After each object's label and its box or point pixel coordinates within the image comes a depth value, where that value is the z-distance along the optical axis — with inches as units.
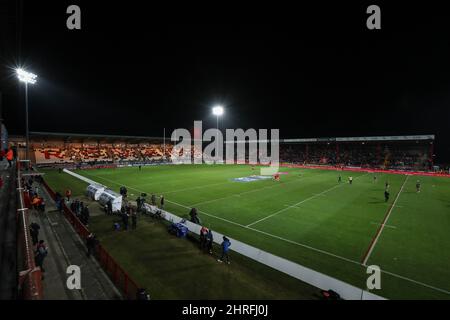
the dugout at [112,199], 747.4
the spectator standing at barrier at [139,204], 761.0
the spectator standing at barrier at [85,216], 624.7
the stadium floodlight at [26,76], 1007.6
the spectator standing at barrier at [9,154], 629.9
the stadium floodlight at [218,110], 2664.9
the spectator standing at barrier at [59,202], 709.9
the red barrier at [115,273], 330.2
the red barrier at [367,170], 1820.7
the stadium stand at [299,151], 2402.8
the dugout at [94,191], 864.7
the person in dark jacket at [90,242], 431.5
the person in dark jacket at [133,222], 611.5
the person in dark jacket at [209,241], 483.5
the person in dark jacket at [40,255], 369.4
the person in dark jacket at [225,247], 444.8
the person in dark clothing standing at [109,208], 733.4
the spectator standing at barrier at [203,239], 493.7
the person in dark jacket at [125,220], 598.4
